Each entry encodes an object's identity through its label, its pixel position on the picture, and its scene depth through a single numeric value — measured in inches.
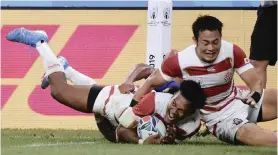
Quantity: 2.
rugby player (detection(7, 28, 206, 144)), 671.1
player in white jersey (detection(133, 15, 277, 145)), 667.4
